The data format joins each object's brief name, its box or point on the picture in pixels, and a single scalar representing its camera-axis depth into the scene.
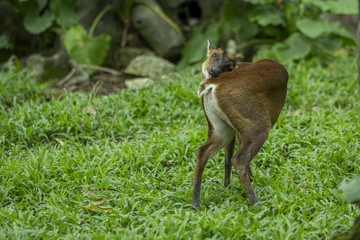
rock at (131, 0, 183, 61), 17.44
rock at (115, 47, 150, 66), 17.31
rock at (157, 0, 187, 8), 18.53
